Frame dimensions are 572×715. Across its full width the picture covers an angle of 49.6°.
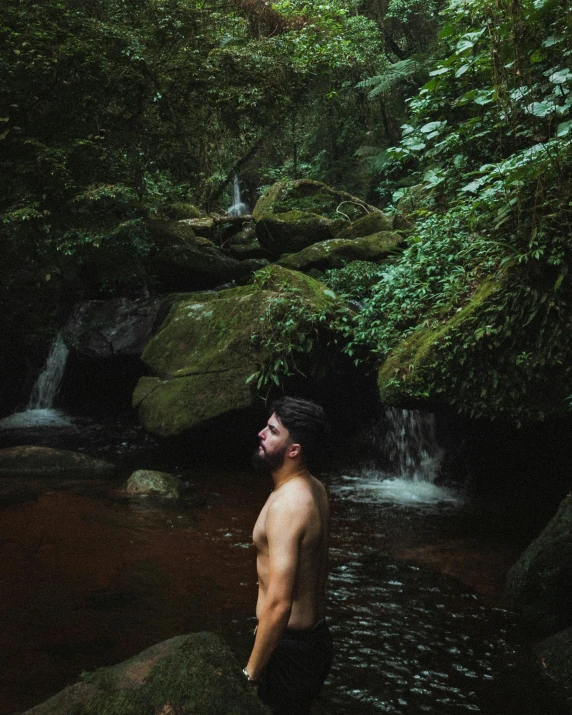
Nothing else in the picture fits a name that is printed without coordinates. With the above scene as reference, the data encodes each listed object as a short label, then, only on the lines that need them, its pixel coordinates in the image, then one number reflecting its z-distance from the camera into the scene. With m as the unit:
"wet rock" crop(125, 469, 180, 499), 7.42
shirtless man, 2.23
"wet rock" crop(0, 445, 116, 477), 8.23
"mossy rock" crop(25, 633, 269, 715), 2.15
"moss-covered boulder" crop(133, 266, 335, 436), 8.12
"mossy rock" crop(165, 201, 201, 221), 13.84
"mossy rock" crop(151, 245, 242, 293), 11.63
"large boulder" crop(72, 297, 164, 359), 10.93
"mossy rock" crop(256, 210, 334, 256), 12.18
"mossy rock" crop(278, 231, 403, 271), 10.39
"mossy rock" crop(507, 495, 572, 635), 4.50
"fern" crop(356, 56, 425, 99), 14.62
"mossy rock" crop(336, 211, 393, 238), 11.93
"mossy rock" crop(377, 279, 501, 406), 5.86
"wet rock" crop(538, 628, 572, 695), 3.86
